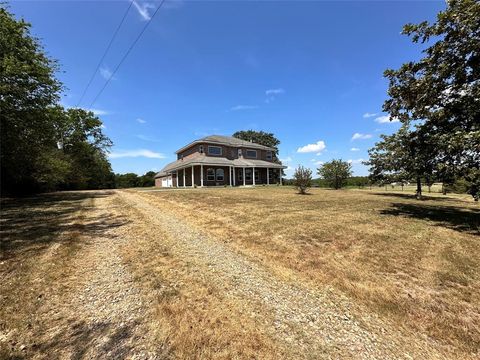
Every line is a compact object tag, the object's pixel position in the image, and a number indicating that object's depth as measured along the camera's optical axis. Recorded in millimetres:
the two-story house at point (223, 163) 30719
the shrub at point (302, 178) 19703
